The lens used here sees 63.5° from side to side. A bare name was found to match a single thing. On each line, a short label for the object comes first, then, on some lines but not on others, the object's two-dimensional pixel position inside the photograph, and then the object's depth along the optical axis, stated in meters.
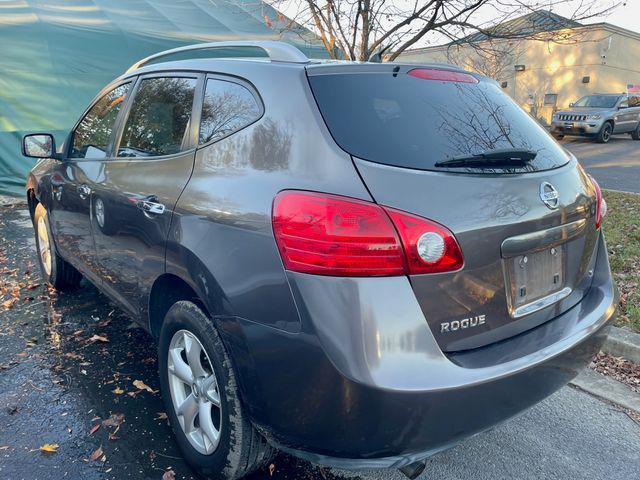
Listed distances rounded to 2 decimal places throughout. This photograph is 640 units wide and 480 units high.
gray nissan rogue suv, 1.70
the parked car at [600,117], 18.44
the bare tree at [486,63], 21.94
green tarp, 9.34
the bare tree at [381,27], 8.77
